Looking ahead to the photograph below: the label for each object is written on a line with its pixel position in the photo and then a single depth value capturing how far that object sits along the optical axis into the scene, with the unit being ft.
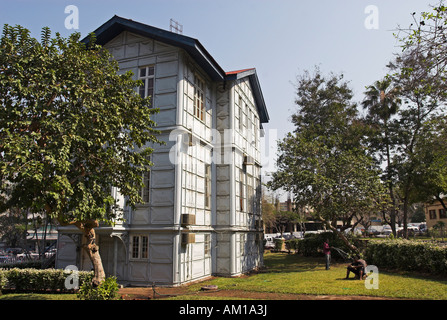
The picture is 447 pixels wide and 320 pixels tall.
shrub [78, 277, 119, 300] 33.86
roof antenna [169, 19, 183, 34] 66.87
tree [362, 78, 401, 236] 111.45
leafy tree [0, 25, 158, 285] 31.14
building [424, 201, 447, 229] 187.09
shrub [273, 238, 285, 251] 125.08
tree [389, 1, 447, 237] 32.53
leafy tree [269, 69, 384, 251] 72.90
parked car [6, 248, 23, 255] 168.45
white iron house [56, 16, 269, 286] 51.06
